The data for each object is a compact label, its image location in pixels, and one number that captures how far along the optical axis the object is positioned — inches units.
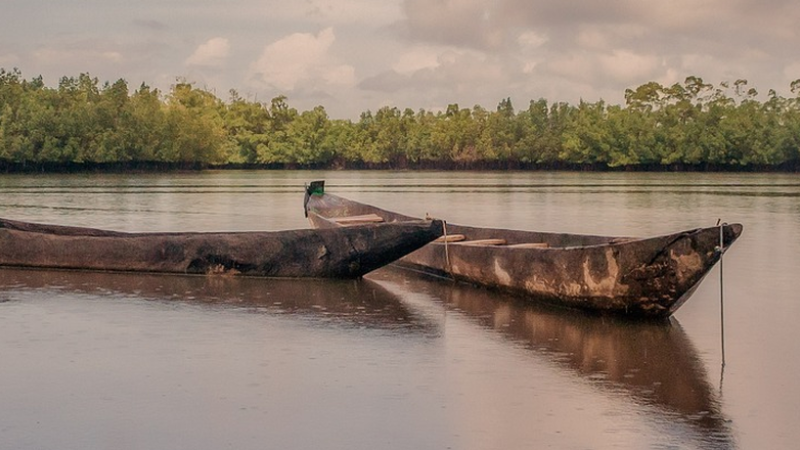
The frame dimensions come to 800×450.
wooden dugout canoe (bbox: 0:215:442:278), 991.6
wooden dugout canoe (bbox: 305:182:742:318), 738.8
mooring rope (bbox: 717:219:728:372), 712.9
